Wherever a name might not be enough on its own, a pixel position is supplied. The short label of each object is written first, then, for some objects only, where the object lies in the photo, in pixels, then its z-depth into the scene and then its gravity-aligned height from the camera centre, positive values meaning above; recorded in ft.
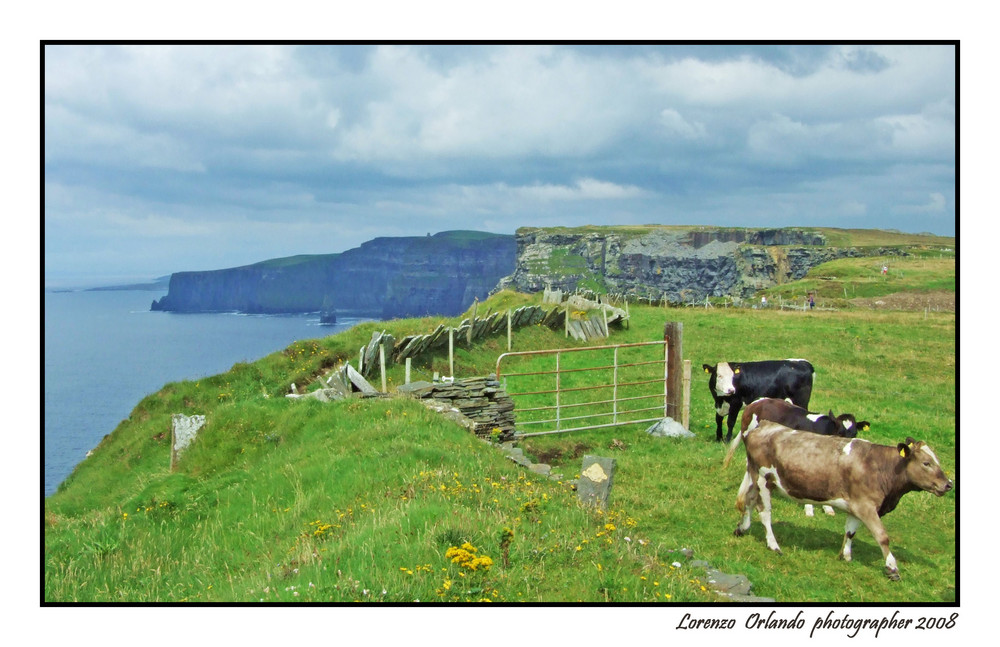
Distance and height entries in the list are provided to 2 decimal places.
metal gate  63.61 -6.99
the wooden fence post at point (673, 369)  61.36 -4.08
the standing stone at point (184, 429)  48.78 -7.65
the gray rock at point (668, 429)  58.34 -9.13
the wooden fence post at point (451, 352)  72.62 -3.03
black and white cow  55.88 -4.65
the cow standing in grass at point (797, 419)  39.93 -5.81
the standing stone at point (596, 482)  34.35 -8.05
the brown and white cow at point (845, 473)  29.78 -6.82
